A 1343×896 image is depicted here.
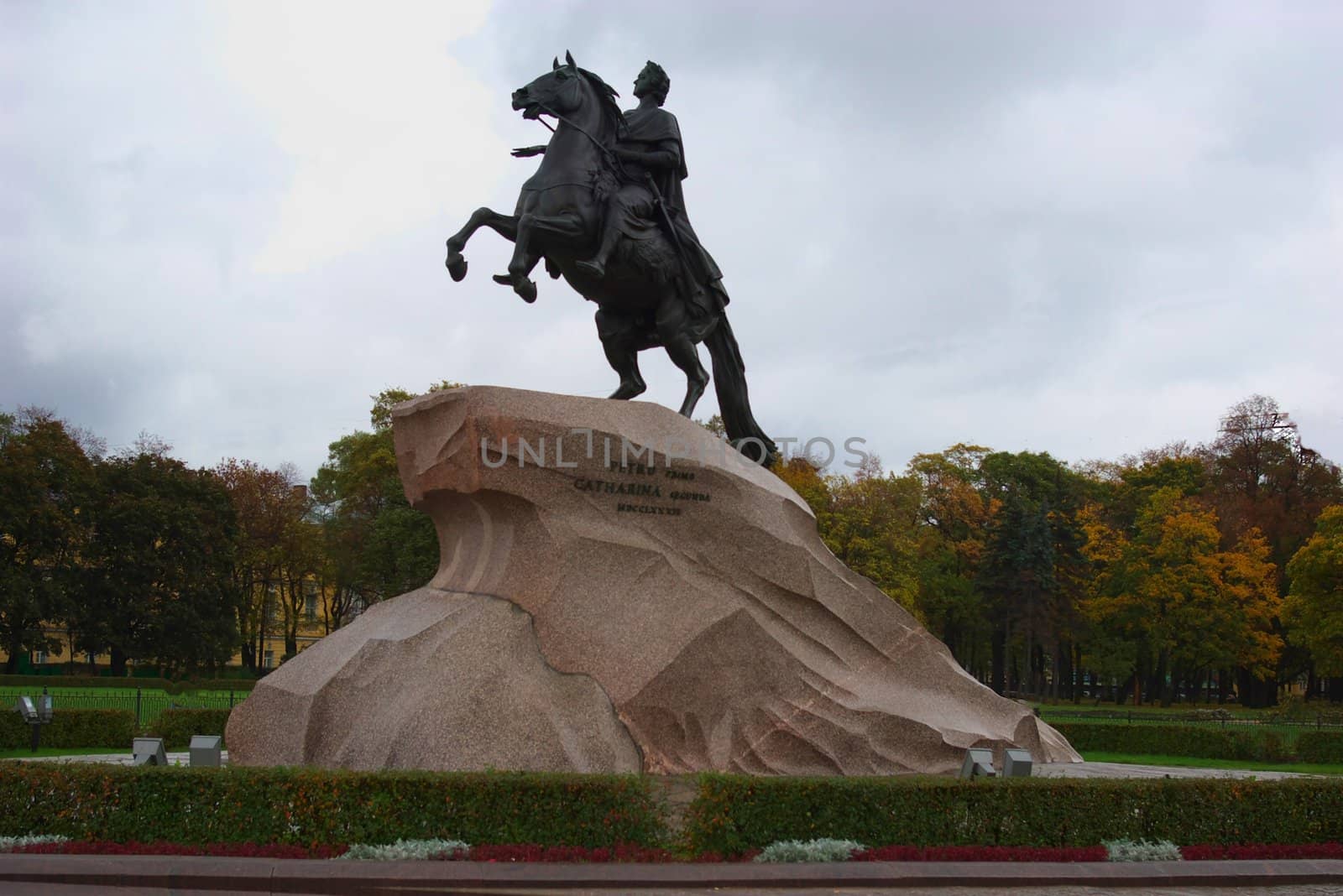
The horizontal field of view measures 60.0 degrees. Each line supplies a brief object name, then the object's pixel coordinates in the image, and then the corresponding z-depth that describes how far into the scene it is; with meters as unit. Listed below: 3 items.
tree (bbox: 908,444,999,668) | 48.03
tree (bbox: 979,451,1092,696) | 46.56
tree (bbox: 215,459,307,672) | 48.72
